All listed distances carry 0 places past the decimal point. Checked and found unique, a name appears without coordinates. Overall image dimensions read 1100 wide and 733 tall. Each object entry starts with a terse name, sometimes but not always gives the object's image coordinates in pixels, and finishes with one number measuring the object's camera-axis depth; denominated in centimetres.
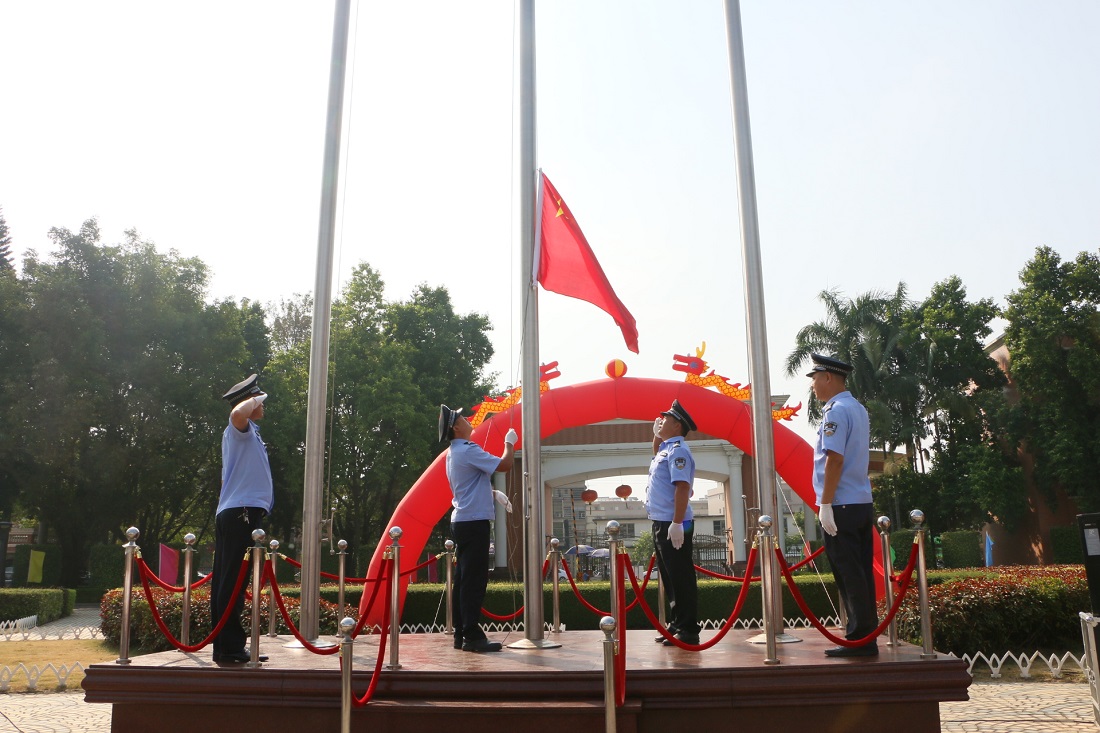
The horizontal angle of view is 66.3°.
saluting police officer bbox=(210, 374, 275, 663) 532
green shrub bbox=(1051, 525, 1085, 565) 2228
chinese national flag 662
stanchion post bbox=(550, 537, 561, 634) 702
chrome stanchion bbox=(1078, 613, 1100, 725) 604
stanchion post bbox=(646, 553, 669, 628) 682
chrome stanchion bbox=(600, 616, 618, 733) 394
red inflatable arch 1087
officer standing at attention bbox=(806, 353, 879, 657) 484
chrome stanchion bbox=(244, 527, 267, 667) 495
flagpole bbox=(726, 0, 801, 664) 550
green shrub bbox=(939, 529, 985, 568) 2247
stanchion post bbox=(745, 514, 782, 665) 456
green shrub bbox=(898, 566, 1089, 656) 940
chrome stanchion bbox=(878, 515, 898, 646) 513
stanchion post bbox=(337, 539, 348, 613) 649
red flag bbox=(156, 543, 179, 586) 1733
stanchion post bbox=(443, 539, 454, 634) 684
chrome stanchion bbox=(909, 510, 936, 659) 468
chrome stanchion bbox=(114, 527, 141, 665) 523
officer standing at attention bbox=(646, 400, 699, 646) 559
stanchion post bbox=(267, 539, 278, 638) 664
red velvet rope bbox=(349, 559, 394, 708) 446
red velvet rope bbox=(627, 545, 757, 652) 452
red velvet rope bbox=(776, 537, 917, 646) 457
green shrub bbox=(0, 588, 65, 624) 1714
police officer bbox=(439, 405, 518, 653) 569
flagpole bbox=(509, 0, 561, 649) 572
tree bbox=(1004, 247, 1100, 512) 2298
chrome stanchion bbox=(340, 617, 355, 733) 419
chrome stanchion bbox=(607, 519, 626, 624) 442
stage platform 441
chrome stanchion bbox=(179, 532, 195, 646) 607
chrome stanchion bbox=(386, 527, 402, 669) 476
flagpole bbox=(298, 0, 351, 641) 607
